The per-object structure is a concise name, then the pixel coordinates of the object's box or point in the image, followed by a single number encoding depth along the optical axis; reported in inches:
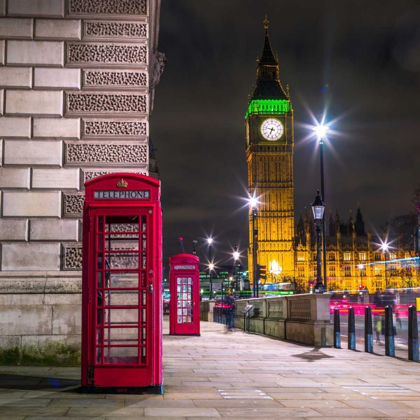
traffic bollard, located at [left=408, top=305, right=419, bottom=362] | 474.3
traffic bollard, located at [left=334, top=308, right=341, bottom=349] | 588.7
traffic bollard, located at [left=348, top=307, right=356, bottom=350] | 572.4
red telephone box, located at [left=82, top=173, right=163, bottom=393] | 285.4
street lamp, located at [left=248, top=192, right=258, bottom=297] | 1541.6
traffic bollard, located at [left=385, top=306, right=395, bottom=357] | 507.8
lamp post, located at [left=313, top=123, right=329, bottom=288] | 908.0
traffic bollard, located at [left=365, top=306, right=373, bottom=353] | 551.2
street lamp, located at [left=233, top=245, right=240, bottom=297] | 2214.3
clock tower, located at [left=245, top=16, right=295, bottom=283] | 5393.7
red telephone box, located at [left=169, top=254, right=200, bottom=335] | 737.6
